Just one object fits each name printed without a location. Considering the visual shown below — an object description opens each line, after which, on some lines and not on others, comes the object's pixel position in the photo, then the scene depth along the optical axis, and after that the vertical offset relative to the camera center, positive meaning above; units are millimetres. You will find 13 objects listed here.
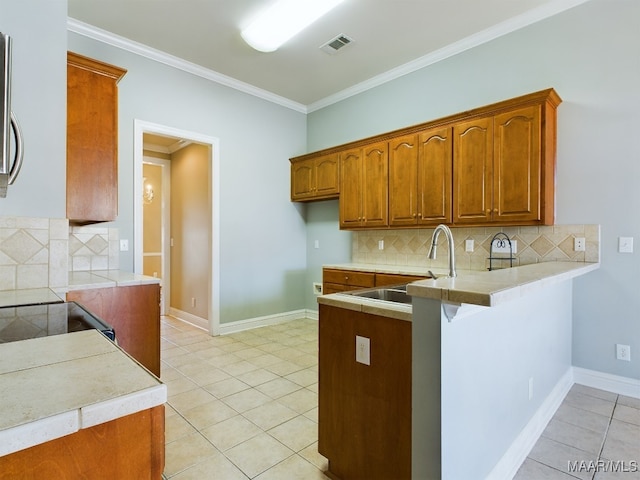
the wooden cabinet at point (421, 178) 3188 +604
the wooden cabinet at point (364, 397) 1352 -711
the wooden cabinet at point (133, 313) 2133 -516
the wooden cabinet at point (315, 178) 4234 +806
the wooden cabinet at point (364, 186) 3688 +597
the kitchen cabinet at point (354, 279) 3329 -452
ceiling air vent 3289 +1971
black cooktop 942 -274
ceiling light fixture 2684 +1862
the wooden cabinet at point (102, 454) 465 -333
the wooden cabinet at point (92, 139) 2283 +695
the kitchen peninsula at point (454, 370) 1192 -572
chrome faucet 1661 -77
